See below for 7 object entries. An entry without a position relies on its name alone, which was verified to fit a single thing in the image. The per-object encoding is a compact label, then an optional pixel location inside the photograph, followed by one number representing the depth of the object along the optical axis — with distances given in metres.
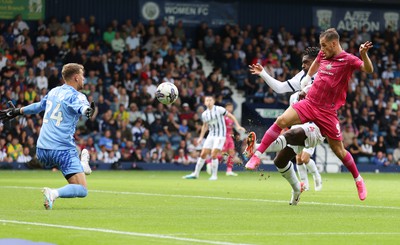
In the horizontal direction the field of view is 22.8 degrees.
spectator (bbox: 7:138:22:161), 31.28
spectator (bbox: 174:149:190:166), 34.44
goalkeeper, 13.82
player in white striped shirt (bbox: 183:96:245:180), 28.84
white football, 19.16
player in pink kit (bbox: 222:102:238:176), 31.19
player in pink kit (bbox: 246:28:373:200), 14.30
